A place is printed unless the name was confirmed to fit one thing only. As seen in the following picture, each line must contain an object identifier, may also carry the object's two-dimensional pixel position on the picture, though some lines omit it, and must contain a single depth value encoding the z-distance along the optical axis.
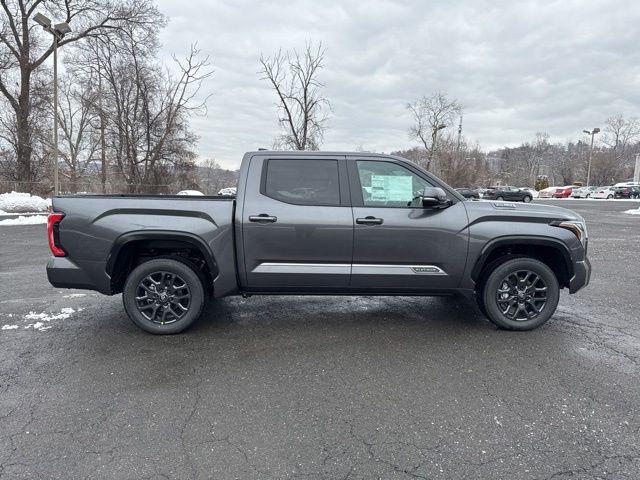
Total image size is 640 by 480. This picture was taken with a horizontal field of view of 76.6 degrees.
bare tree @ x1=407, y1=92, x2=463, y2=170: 45.78
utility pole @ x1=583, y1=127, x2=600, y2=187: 59.03
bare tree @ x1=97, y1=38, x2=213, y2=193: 31.73
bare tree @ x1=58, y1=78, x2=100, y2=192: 32.62
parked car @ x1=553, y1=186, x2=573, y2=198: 54.81
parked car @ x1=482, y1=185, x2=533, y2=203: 42.75
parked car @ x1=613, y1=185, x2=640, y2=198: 48.88
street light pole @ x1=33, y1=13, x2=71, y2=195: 18.03
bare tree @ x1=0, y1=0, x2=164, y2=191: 27.25
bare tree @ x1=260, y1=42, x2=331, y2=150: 29.81
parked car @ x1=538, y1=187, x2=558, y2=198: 57.24
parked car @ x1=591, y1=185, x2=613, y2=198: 50.16
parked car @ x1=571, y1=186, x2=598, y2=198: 54.51
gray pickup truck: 4.09
